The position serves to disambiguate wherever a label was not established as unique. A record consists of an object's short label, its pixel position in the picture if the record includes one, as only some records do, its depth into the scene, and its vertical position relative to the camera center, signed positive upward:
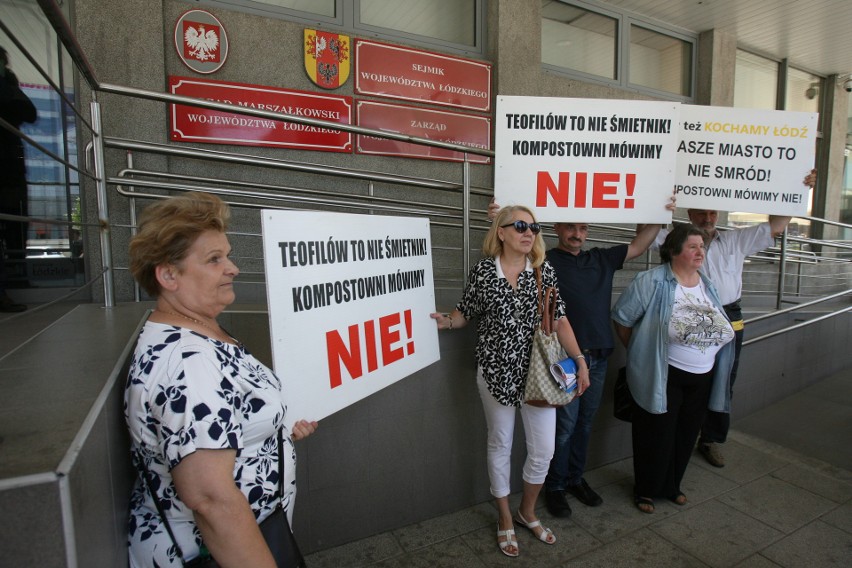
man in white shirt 3.19 -0.13
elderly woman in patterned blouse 1.04 -0.40
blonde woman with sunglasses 2.39 -0.51
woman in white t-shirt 2.81 -0.73
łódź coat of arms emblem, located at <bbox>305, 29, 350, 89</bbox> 4.57 +1.62
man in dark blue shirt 2.74 -0.49
